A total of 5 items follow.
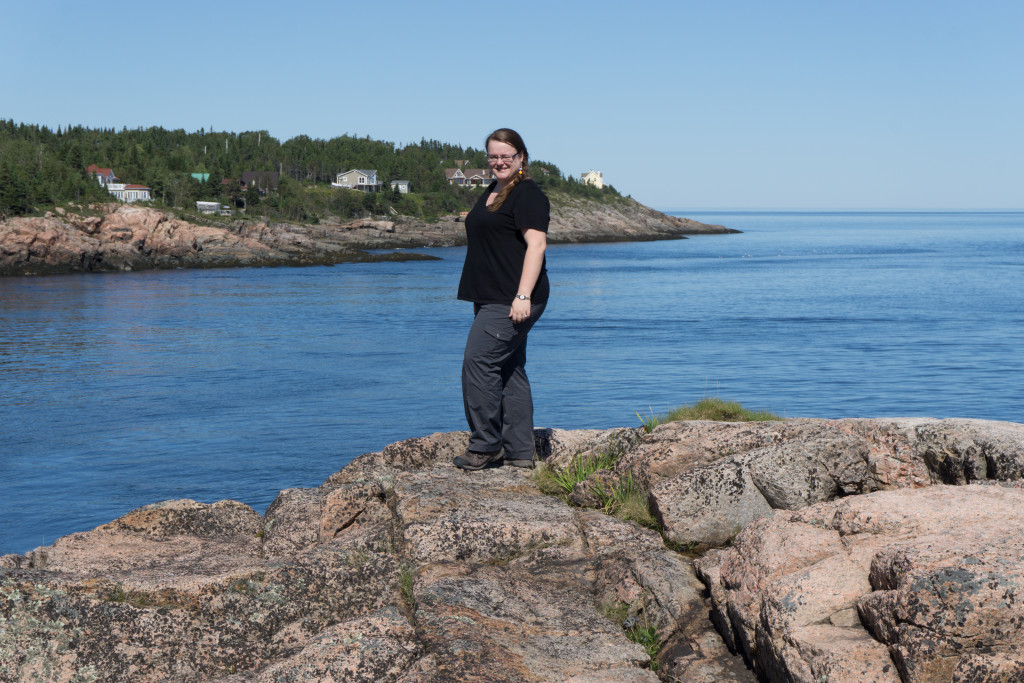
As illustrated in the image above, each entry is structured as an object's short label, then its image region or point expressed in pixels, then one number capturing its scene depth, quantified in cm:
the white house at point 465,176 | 16939
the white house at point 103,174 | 11439
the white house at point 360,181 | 15825
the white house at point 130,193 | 11369
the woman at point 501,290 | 605
